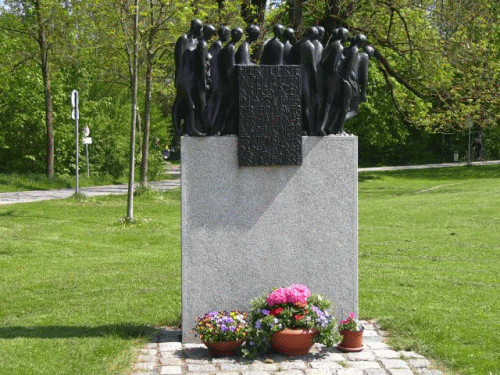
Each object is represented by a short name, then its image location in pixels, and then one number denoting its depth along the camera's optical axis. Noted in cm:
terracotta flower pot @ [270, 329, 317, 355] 751
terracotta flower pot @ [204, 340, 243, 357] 757
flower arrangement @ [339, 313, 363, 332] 782
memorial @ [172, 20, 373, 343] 812
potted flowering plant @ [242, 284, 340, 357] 752
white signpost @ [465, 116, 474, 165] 2465
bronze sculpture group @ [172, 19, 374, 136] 818
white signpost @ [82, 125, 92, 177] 2817
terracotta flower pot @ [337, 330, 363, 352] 783
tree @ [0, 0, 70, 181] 2561
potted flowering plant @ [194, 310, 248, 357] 756
